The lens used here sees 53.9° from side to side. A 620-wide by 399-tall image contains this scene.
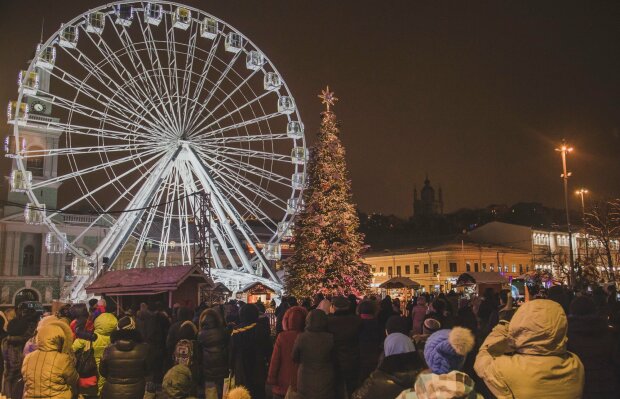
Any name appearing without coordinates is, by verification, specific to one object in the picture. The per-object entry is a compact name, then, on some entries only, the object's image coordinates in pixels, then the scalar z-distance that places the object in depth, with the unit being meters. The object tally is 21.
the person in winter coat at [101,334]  8.45
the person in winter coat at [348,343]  8.73
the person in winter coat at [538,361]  3.99
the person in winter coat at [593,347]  5.90
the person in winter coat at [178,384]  6.06
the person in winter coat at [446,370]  3.78
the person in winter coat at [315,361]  7.10
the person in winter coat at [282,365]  7.79
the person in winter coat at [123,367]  7.04
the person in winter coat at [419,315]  11.79
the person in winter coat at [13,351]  9.79
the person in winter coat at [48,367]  6.64
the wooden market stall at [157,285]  22.08
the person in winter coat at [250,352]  9.28
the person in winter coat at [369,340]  9.94
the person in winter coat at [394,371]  5.01
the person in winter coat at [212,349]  9.18
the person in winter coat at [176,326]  10.09
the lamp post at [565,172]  32.47
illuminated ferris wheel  29.30
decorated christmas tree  26.64
